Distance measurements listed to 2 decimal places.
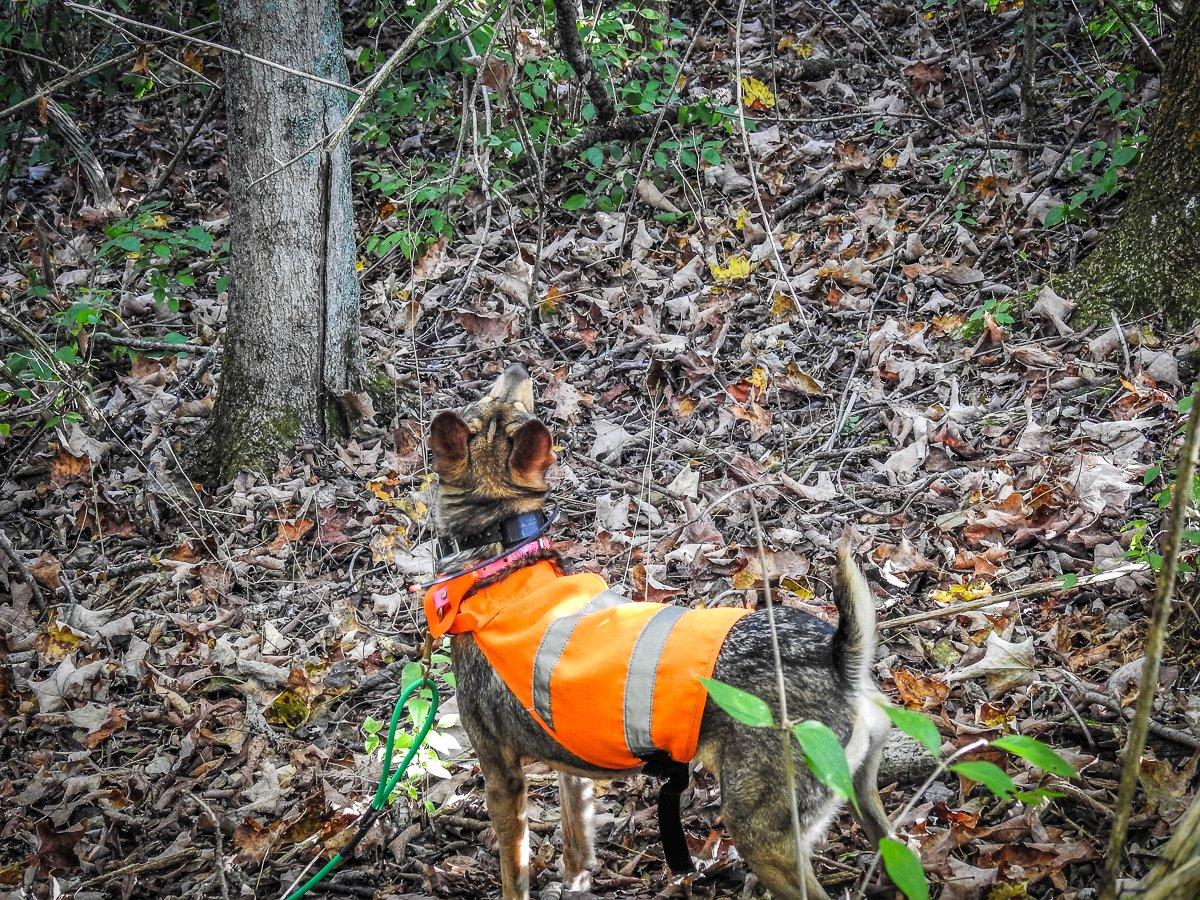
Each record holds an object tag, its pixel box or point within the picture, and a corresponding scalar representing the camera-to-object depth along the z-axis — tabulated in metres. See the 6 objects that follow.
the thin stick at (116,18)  4.58
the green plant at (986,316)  6.41
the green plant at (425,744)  4.48
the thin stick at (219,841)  4.32
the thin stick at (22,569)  6.27
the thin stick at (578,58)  8.00
